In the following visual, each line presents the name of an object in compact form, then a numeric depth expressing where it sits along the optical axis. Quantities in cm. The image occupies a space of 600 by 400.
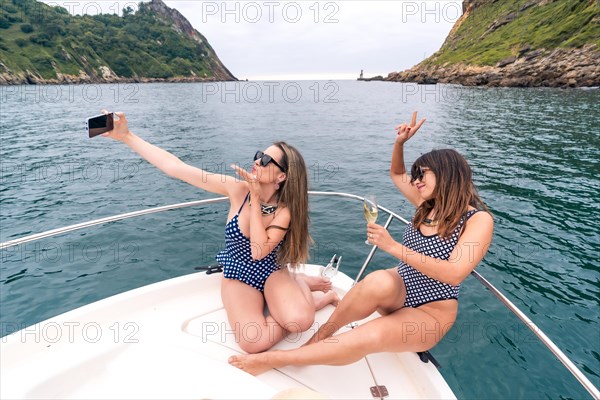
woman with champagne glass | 224
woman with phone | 262
